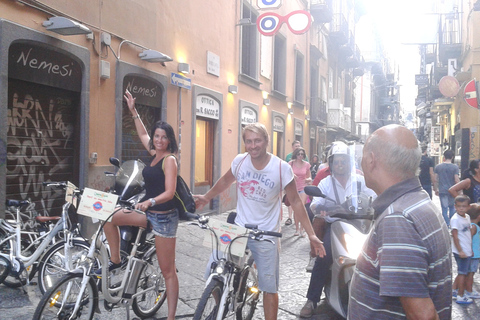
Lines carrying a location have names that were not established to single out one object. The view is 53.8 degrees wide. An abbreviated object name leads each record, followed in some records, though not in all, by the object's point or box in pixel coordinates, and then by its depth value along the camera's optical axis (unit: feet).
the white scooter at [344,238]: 13.65
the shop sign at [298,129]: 69.31
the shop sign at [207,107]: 37.73
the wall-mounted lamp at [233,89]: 43.14
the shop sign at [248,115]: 47.39
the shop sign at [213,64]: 38.86
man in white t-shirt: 12.24
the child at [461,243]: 17.56
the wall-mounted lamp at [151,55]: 29.19
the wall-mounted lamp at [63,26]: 21.36
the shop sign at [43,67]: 20.94
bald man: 5.52
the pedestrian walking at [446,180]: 33.72
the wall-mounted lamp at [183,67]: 33.73
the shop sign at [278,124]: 58.41
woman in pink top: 32.71
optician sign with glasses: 43.42
